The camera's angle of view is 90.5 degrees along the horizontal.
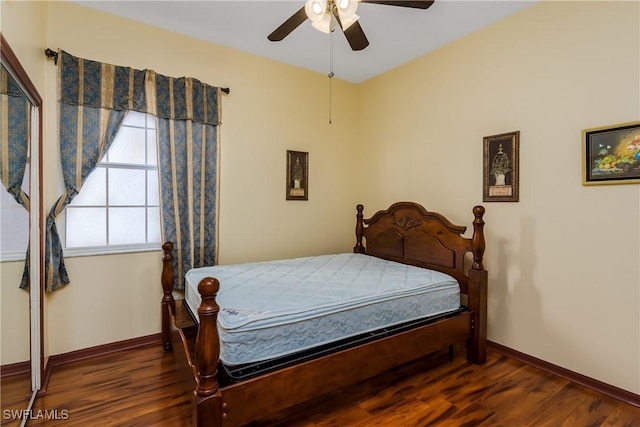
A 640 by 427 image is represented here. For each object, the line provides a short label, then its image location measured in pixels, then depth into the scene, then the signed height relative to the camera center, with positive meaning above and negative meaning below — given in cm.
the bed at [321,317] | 156 -66
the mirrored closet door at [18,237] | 161 -17
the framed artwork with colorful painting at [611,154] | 202 +38
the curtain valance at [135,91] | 248 +101
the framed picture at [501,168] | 260 +37
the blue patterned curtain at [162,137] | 247 +62
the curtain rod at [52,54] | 239 +117
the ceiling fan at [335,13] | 181 +118
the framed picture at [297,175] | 362 +40
